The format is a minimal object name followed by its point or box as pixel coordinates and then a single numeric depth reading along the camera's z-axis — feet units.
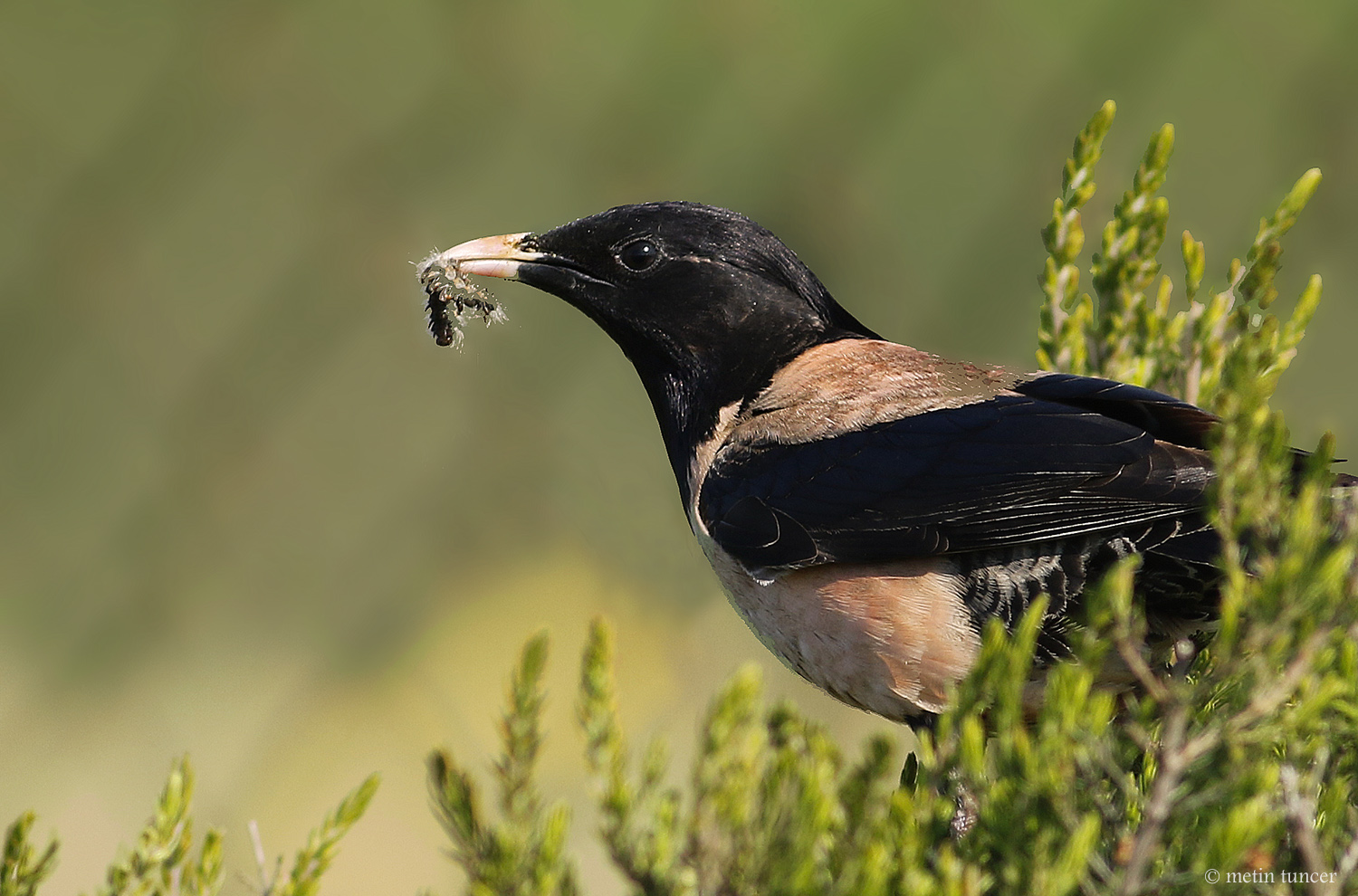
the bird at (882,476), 12.82
